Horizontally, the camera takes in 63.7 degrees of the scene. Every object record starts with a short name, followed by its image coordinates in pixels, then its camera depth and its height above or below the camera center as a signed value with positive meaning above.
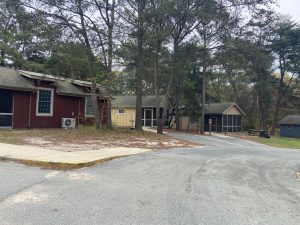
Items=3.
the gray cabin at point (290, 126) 32.88 -0.35
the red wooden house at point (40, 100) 15.04 +1.22
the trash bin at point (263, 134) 25.55 -1.19
